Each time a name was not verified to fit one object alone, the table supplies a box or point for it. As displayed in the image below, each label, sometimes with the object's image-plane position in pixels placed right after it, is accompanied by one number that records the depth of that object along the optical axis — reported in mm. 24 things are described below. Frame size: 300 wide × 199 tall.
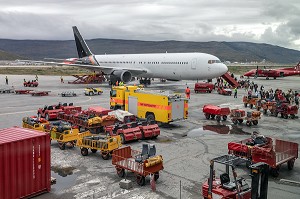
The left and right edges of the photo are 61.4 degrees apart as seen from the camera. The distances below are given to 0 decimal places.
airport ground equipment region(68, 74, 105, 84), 48865
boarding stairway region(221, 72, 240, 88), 43823
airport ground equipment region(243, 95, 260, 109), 26958
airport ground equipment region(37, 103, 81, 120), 20502
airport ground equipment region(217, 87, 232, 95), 35723
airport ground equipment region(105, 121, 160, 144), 15532
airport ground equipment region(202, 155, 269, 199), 7337
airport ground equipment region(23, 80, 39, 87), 42868
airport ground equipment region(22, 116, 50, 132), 15532
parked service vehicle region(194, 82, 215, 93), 37539
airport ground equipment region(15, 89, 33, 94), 34868
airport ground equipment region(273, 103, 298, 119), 22999
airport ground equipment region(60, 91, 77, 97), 32306
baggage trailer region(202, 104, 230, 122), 21470
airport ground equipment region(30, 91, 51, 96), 32820
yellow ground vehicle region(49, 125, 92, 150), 14361
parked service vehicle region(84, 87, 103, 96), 33788
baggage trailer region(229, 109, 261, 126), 20060
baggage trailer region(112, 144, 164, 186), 10454
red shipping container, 8973
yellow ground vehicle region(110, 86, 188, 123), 18698
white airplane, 35627
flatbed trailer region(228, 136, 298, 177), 11185
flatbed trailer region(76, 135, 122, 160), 12927
